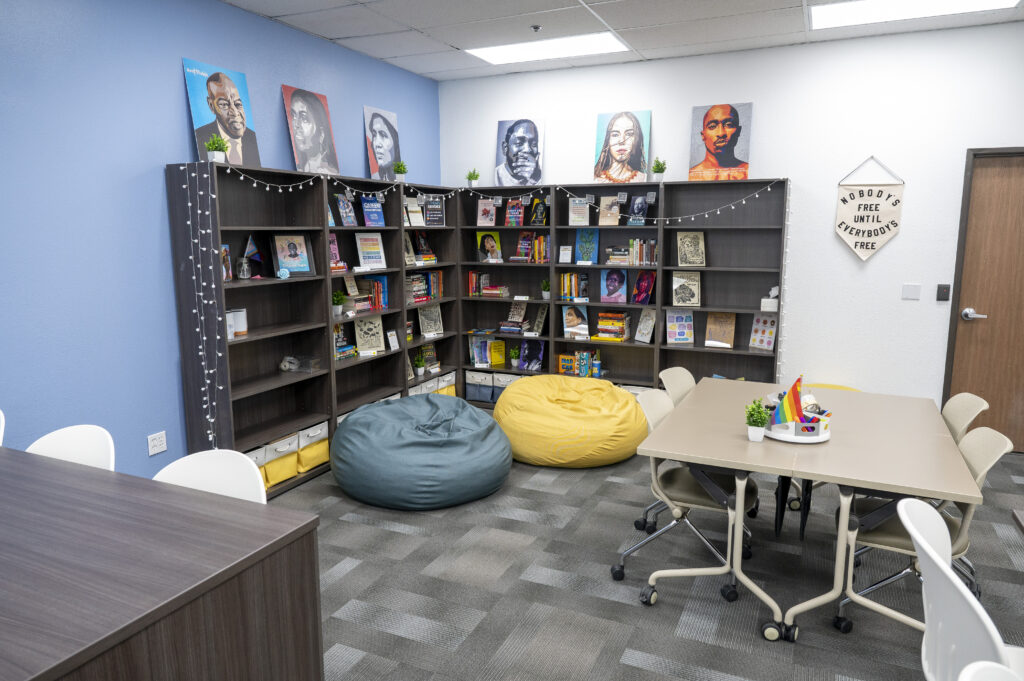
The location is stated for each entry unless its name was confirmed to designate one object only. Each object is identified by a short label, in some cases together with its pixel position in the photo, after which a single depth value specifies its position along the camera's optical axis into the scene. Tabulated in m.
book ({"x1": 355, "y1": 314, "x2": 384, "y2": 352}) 5.15
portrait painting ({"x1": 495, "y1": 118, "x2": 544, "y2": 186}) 6.16
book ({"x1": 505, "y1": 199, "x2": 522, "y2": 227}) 6.11
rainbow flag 3.06
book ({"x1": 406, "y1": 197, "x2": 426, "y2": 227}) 5.56
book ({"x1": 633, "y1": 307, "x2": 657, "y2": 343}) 5.79
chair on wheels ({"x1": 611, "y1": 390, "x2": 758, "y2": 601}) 3.07
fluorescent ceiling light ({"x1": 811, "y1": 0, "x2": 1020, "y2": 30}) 4.34
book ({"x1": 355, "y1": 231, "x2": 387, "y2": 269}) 5.14
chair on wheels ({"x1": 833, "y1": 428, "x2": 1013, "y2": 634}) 2.71
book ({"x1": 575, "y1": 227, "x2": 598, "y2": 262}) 5.93
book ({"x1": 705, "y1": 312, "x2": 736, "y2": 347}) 5.61
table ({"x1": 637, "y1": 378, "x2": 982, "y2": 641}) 2.60
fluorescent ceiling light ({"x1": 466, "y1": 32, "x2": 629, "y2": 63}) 5.13
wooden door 4.88
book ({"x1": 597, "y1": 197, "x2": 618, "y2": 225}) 5.75
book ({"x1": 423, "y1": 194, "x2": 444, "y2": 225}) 5.86
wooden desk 1.34
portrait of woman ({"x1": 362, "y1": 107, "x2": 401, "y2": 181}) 5.52
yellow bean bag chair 4.69
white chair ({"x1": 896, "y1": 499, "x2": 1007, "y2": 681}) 1.46
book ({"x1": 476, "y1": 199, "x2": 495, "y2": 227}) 6.19
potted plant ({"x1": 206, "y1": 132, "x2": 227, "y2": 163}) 3.82
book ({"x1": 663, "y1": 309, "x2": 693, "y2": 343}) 5.70
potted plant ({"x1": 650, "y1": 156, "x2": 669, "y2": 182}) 5.38
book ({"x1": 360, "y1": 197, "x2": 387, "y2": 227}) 5.15
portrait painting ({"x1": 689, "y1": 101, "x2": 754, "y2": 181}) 5.43
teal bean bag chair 3.99
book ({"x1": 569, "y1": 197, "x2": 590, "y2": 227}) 5.84
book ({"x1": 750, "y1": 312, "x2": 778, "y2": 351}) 5.43
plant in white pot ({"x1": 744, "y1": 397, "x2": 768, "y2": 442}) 3.02
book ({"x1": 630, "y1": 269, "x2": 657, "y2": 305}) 5.73
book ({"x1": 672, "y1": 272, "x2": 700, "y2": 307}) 5.63
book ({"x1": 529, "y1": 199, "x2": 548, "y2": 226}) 6.00
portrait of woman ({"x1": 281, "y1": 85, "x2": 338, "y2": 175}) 4.75
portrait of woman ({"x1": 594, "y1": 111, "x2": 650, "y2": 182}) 5.74
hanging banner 5.12
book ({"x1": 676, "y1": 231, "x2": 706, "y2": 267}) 5.59
